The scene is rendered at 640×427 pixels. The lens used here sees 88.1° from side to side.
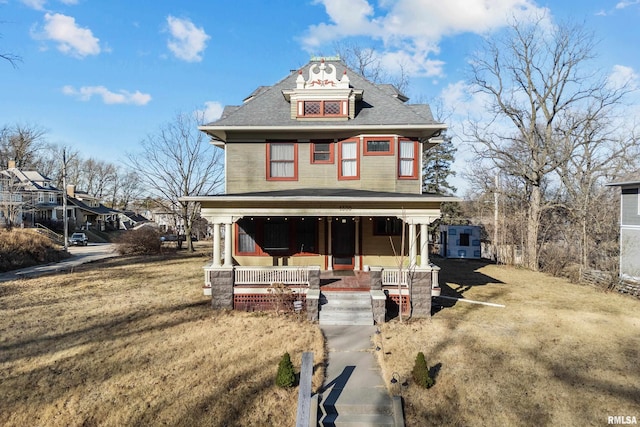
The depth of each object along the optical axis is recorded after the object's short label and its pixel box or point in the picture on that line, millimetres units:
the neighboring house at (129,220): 70806
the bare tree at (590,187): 20453
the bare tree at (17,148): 50406
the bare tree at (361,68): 32078
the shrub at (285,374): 6430
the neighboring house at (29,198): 32709
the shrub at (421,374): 6566
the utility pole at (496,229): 25281
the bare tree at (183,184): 30094
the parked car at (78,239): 37878
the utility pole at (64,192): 27758
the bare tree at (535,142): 23031
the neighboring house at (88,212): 51531
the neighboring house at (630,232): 16828
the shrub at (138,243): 27641
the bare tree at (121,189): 71125
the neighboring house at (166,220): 56644
